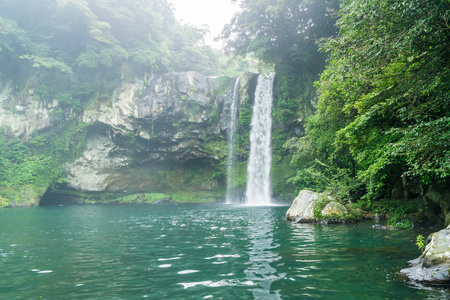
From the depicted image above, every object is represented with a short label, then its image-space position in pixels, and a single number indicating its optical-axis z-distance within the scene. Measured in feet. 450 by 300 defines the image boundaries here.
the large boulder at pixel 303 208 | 36.21
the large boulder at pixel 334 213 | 34.63
